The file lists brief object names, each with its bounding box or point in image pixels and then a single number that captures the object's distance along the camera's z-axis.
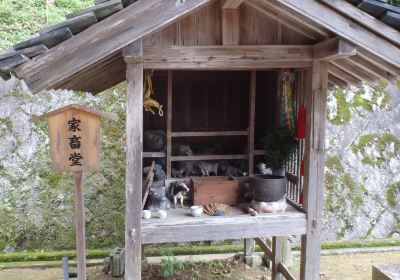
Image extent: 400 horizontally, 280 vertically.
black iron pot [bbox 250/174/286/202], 3.66
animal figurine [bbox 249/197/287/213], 3.62
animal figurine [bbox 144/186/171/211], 3.68
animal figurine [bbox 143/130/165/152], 4.74
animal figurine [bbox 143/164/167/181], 4.45
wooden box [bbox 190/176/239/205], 3.91
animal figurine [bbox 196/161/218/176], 4.83
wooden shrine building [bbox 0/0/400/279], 2.62
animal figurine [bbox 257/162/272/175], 4.71
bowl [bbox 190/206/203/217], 3.51
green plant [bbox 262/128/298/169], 4.13
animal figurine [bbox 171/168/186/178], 4.74
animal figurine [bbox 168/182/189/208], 3.90
